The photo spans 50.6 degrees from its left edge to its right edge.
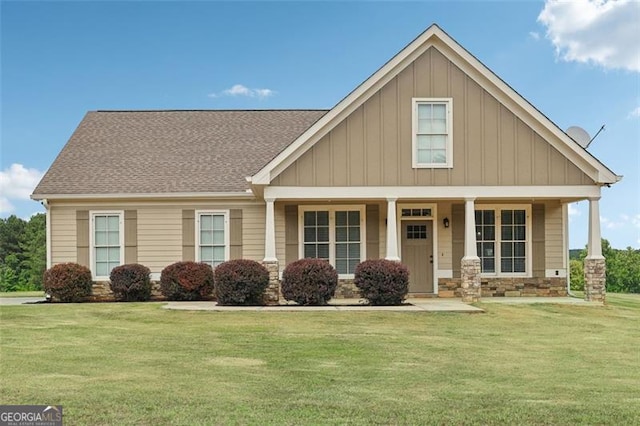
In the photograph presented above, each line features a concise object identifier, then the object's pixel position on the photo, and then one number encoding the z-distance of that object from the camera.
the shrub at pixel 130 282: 19.59
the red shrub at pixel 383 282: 16.94
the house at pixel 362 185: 18.23
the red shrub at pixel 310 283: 17.09
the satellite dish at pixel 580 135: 21.03
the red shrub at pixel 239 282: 17.17
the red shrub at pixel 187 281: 19.41
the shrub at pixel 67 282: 19.50
